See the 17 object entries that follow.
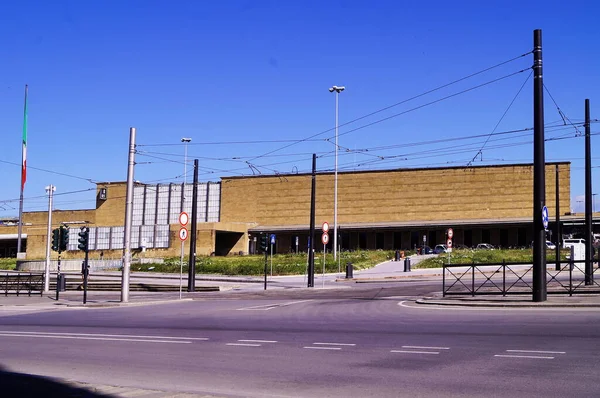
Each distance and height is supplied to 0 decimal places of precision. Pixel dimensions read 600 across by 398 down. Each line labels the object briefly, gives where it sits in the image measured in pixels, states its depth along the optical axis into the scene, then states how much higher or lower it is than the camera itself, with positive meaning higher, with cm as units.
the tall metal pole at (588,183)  2888 +307
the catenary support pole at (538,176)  2061 +231
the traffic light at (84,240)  2990 +2
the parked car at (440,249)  7246 +5
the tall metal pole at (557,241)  3149 +66
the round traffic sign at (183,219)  3171 +111
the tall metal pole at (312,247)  3869 -8
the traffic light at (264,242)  3894 +14
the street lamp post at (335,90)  5816 +1328
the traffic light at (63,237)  3434 +14
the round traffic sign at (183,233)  3206 +46
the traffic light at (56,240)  3392 -2
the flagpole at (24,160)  8362 +958
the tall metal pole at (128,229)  3053 +55
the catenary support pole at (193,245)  3699 -10
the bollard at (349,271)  4819 -167
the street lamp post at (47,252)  4000 -72
